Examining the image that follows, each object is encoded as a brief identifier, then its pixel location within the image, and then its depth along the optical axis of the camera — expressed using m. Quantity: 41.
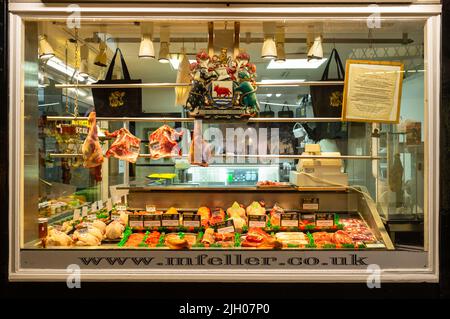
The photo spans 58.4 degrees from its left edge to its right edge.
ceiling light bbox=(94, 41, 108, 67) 4.04
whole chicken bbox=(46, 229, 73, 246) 3.09
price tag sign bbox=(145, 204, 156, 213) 4.08
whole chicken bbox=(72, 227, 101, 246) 3.22
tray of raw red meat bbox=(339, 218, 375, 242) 3.49
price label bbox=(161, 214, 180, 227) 3.56
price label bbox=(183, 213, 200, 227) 3.50
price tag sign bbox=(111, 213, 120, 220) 3.83
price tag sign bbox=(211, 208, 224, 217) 3.98
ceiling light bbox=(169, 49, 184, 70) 4.81
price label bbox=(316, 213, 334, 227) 3.61
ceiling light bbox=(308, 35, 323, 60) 3.74
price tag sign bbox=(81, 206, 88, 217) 4.07
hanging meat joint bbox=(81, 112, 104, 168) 3.52
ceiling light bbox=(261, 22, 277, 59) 3.36
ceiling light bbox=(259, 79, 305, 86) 3.42
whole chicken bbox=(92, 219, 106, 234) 3.58
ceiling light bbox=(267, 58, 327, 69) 6.49
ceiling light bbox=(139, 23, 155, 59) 3.42
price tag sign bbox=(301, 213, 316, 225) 3.61
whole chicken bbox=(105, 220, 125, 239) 3.46
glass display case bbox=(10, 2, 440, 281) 2.68
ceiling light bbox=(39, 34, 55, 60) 3.39
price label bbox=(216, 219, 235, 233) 3.33
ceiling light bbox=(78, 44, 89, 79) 4.34
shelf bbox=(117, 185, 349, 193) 4.24
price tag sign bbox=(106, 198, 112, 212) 4.36
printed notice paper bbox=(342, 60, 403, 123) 2.90
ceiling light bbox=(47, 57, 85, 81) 4.60
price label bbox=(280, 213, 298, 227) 3.59
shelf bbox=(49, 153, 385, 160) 3.80
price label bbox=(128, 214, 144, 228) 3.57
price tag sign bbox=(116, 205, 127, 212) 4.08
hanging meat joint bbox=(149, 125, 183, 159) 3.92
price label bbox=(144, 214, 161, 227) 3.56
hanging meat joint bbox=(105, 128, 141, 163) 3.86
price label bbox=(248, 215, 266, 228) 3.52
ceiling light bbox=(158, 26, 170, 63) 3.73
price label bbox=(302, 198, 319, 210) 4.11
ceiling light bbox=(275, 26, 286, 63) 3.70
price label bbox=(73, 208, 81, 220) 3.90
